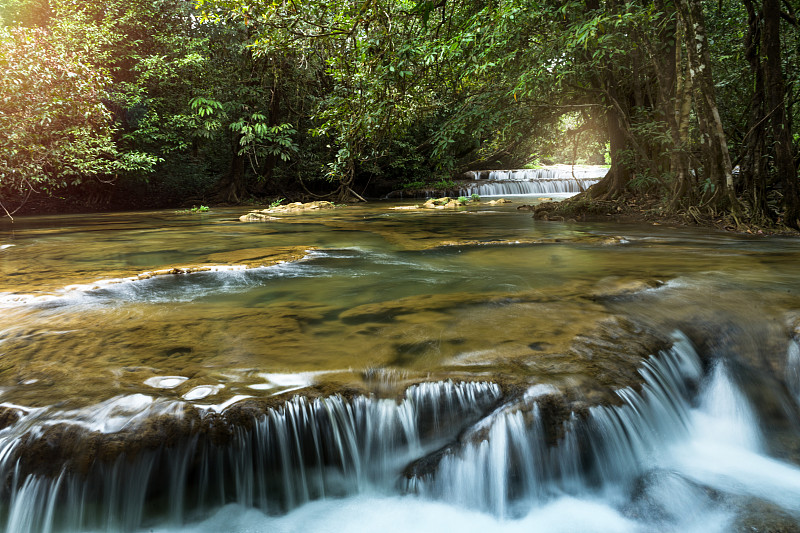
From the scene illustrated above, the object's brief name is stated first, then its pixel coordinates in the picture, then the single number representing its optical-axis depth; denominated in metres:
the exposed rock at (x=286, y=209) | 12.75
